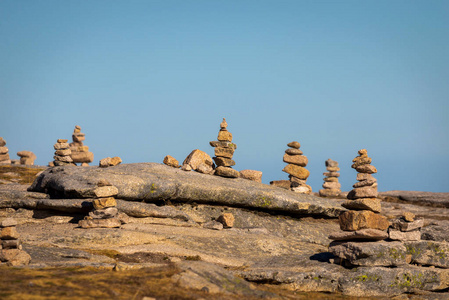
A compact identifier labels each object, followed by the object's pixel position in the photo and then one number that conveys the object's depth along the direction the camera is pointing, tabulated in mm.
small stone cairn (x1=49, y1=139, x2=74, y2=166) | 49750
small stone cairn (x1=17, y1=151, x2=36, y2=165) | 71500
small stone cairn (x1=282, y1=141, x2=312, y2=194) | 44500
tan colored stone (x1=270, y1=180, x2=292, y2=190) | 44062
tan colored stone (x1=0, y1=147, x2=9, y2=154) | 66812
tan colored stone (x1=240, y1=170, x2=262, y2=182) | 39259
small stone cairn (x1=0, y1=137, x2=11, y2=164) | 66625
